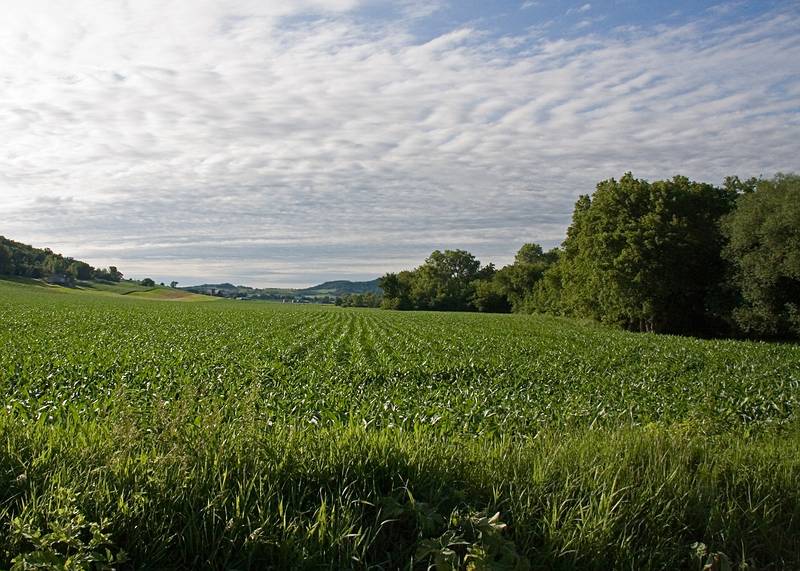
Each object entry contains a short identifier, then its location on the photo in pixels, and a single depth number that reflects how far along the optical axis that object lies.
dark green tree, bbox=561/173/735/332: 41.47
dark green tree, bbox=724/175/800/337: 33.22
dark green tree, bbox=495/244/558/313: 102.11
